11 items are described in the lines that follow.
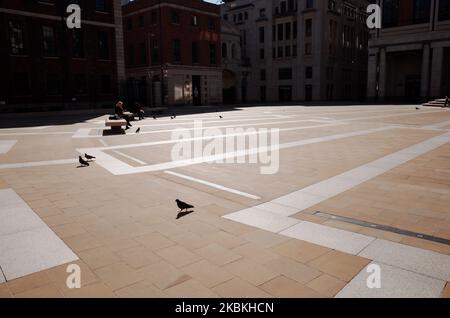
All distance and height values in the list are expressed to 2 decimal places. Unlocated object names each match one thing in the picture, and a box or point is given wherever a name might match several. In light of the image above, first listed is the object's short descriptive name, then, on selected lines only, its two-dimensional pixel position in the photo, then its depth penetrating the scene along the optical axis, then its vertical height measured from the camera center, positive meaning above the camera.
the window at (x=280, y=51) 63.00 +8.87
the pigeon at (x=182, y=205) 5.64 -1.60
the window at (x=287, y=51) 62.09 +8.80
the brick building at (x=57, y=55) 29.56 +4.42
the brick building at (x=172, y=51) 42.12 +6.51
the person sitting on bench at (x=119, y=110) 19.46 -0.32
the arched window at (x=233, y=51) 58.40 +8.40
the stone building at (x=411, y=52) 44.84 +6.46
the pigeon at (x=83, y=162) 9.23 -1.47
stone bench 16.39 -0.90
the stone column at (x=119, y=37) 35.78 +6.68
